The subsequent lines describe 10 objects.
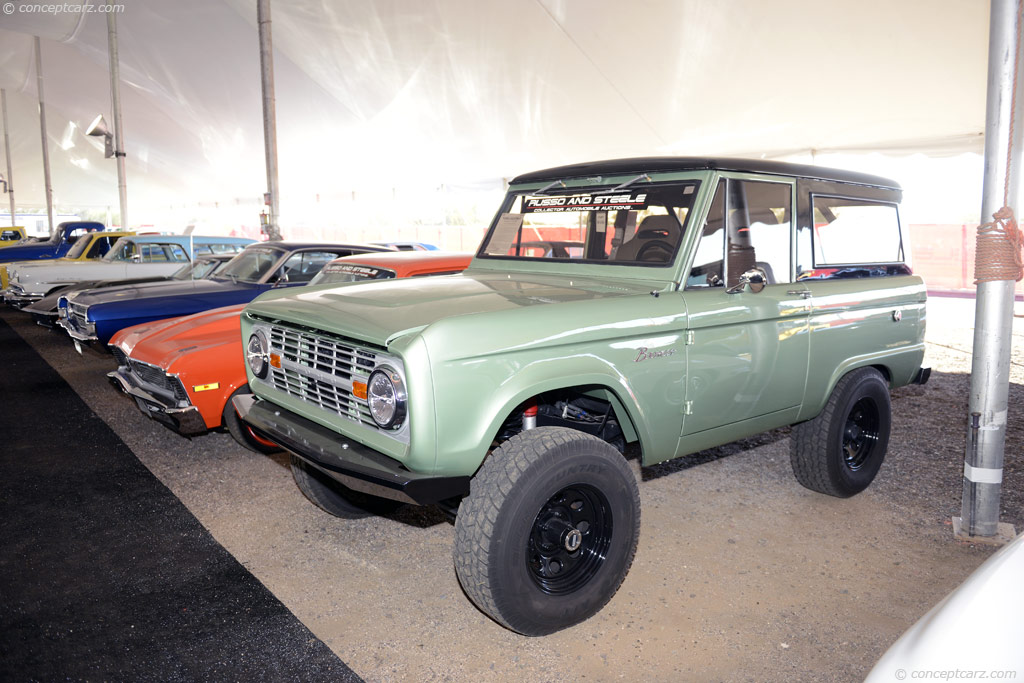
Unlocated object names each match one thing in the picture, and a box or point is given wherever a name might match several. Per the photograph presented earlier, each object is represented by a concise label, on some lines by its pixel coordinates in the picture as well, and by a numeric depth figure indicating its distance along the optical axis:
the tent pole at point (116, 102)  21.97
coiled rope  3.71
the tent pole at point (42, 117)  32.09
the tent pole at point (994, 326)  3.71
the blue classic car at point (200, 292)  7.36
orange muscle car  5.09
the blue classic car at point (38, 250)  17.50
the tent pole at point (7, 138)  37.50
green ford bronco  2.75
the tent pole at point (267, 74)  12.85
